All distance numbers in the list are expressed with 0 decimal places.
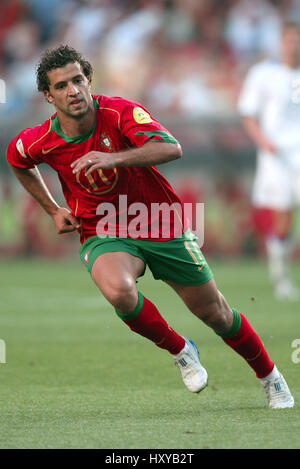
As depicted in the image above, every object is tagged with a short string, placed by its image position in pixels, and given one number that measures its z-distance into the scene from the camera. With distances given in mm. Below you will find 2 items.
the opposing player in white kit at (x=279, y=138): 18719
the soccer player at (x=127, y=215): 8789
